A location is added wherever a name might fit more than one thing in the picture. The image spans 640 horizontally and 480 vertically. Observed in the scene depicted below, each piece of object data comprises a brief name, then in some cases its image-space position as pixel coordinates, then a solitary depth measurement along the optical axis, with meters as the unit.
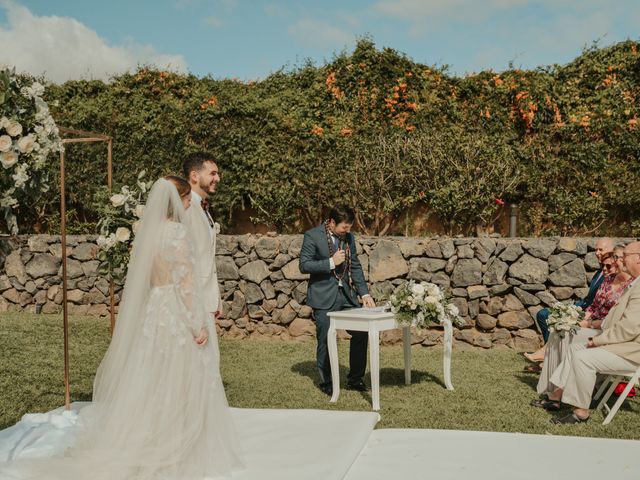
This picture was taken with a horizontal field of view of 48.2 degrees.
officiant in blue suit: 7.23
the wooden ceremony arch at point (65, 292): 6.12
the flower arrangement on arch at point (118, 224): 6.18
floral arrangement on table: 6.88
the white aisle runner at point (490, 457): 4.78
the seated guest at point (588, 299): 7.92
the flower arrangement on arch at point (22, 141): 4.79
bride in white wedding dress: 4.48
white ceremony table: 6.61
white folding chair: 5.99
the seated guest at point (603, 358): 6.13
